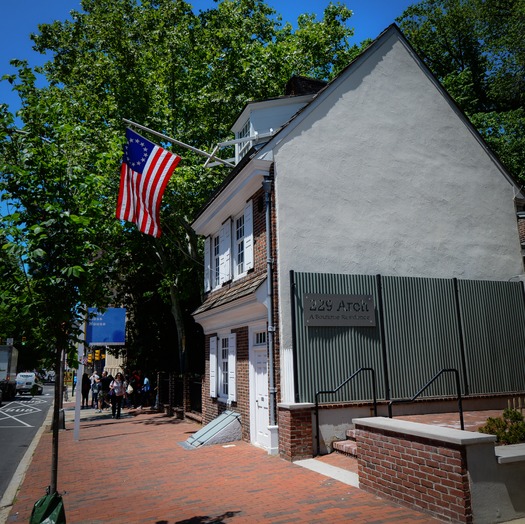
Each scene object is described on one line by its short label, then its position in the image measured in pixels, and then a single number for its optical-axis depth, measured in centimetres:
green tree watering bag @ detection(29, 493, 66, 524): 529
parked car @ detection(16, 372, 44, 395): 4403
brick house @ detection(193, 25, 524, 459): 1130
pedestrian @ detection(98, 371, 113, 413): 2502
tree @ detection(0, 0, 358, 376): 2230
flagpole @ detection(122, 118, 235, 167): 1320
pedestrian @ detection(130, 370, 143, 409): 2563
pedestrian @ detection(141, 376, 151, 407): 2578
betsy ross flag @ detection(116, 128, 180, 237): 1130
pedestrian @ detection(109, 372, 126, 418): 2038
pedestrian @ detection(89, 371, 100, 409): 2660
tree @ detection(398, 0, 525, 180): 2527
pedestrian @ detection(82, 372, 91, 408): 2689
